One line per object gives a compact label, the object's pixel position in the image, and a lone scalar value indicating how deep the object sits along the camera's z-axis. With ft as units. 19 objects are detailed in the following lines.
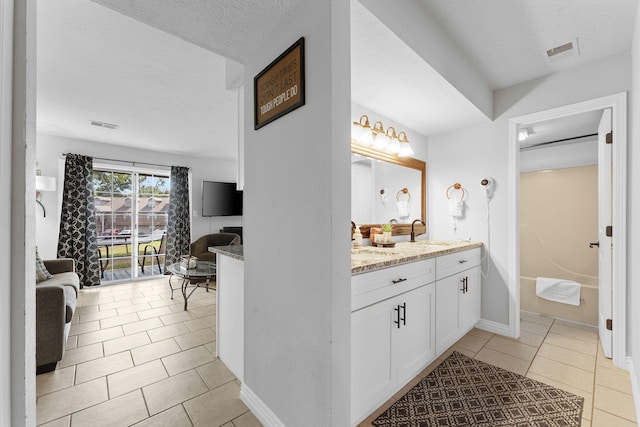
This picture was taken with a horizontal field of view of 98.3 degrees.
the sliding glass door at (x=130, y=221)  15.69
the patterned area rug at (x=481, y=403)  5.03
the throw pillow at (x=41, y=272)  9.21
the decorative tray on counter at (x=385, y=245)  7.96
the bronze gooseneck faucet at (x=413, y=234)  9.37
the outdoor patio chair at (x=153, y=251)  17.11
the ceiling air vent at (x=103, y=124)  11.93
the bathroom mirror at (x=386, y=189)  8.23
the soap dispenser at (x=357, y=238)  7.79
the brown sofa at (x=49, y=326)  6.62
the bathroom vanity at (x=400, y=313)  4.70
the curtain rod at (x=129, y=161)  15.02
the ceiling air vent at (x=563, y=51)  6.61
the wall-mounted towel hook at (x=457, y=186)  9.68
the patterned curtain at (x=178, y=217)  17.47
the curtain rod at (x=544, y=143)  10.77
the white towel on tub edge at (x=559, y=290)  9.75
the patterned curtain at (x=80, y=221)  13.92
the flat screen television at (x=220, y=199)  18.75
